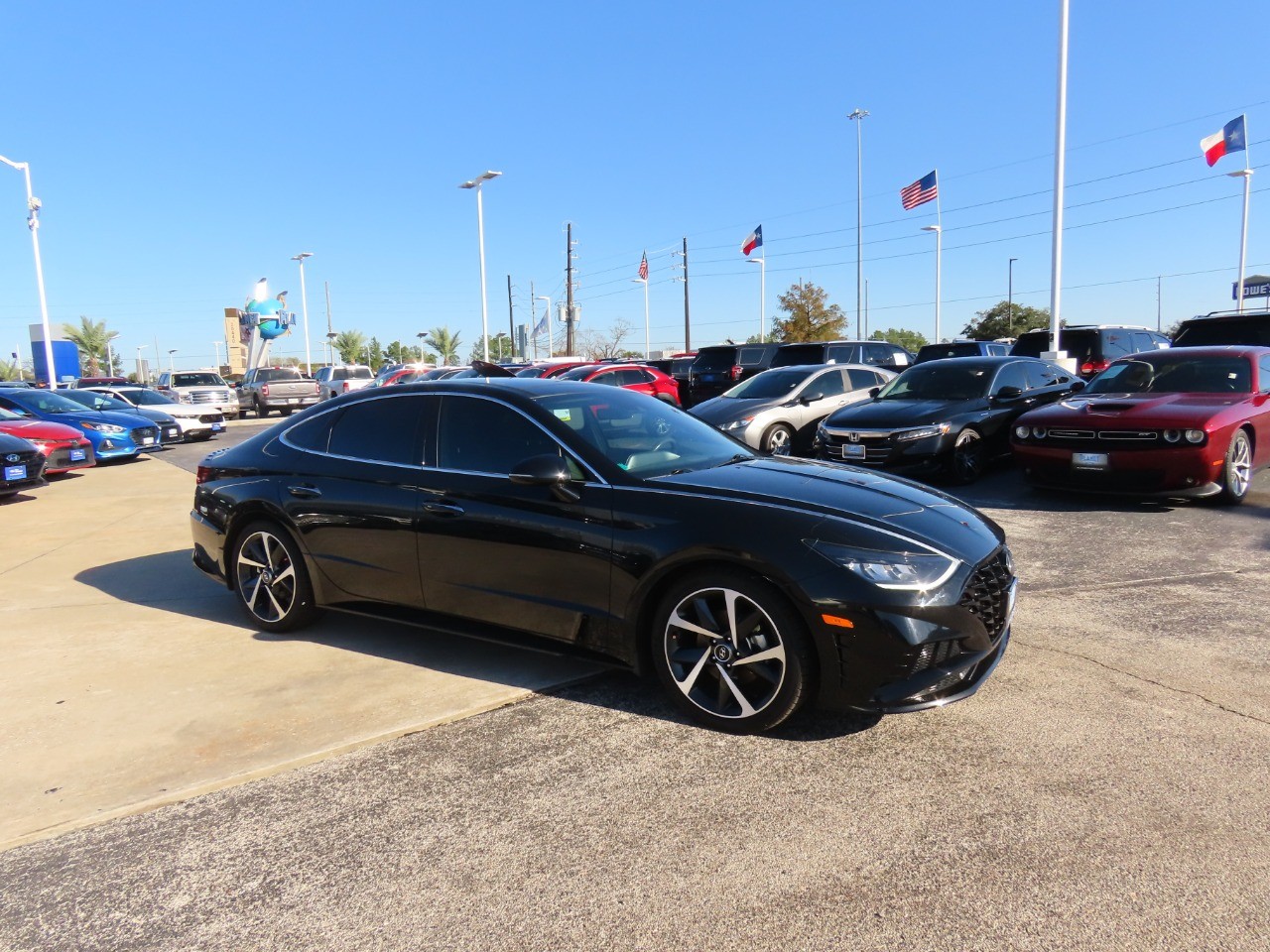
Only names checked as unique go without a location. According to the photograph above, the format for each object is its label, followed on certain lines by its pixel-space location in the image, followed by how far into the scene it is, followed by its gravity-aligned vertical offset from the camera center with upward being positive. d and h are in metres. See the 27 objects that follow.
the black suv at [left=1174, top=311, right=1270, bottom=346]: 13.03 +0.34
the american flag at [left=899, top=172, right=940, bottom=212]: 32.09 +6.29
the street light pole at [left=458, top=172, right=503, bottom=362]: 35.22 +5.75
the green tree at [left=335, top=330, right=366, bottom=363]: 69.81 +2.91
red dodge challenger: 7.95 -0.71
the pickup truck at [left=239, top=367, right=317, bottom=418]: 29.83 -0.34
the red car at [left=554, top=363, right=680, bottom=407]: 19.12 -0.08
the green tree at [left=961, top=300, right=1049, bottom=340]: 57.72 +2.52
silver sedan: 11.77 -0.50
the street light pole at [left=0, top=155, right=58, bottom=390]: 30.44 +5.83
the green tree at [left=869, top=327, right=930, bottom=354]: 92.69 +2.85
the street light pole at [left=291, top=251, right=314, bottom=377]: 54.47 +6.71
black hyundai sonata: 3.45 -0.79
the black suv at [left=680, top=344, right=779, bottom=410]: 20.20 +0.05
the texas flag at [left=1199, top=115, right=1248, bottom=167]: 24.86 +5.99
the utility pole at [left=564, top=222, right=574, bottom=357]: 49.25 +5.32
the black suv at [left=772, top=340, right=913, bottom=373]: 17.19 +0.23
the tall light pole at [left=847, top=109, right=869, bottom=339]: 41.28 +7.60
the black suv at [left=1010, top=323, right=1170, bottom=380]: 16.86 +0.27
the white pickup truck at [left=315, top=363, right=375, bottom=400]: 32.53 +0.18
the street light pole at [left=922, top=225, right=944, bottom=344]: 39.94 +5.03
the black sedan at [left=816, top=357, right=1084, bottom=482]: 9.60 -0.62
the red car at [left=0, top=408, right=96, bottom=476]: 12.77 -0.72
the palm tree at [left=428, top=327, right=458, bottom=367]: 72.38 +3.04
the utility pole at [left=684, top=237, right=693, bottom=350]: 50.88 +2.86
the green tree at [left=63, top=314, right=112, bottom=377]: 63.03 +3.82
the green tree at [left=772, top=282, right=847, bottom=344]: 48.72 +2.73
